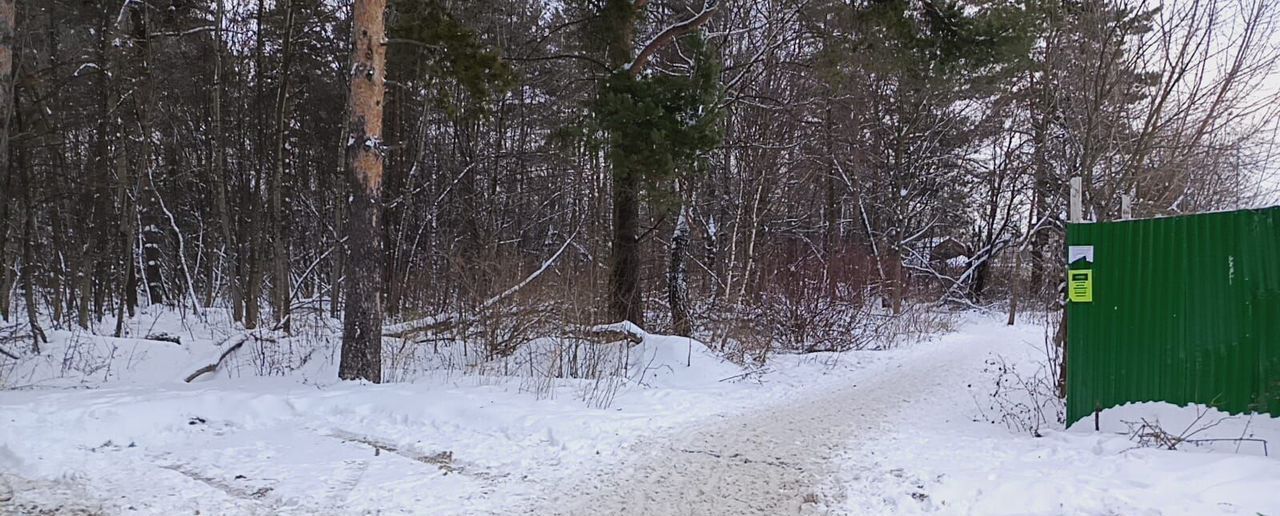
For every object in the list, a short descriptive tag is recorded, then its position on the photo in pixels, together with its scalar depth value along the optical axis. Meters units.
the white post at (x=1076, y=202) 6.12
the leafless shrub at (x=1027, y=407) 6.21
